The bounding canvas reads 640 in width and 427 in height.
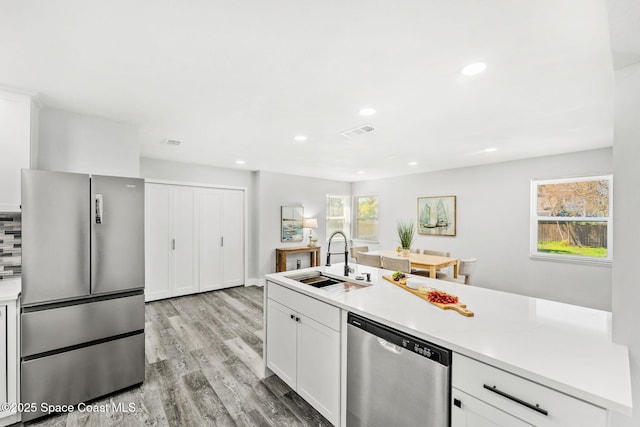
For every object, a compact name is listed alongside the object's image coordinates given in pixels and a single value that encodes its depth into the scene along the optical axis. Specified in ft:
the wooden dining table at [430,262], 13.24
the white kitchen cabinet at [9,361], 6.21
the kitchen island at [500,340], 3.16
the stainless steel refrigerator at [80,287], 6.51
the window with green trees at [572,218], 12.99
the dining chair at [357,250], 16.14
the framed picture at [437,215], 18.20
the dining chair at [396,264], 12.82
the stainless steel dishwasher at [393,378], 4.26
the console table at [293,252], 19.15
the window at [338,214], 23.84
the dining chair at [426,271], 14.76
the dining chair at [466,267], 13.47
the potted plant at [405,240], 16.19
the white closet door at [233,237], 18.03
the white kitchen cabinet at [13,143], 7.00
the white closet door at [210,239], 17.06
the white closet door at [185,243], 16.10
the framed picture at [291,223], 20.13
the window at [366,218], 23.30
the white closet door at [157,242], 15.14
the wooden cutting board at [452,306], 5.16
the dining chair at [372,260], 15.17
